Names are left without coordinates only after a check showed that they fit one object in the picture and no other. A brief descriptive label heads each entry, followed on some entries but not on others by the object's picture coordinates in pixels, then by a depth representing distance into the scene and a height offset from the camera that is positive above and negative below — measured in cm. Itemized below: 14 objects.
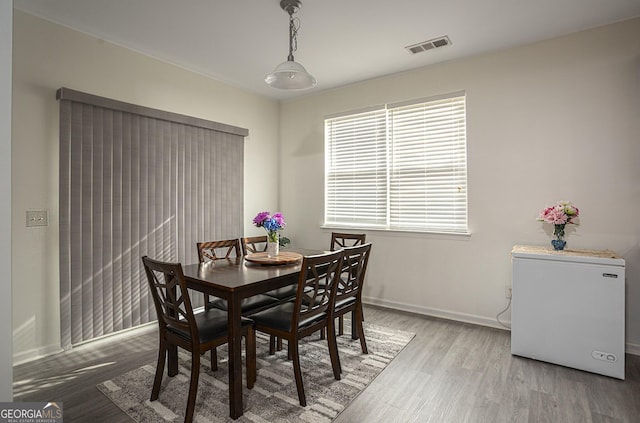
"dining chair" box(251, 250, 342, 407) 203 -68
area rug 194 -116
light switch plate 262 -5
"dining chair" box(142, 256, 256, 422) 181 -69
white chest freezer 236 -70
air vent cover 307 +160
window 357 +55
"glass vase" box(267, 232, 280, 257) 275 -26
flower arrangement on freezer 270 +0
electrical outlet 325 -75
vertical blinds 280 +9
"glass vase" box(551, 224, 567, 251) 274 -21
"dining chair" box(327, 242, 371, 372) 239 -58
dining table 187 -42
